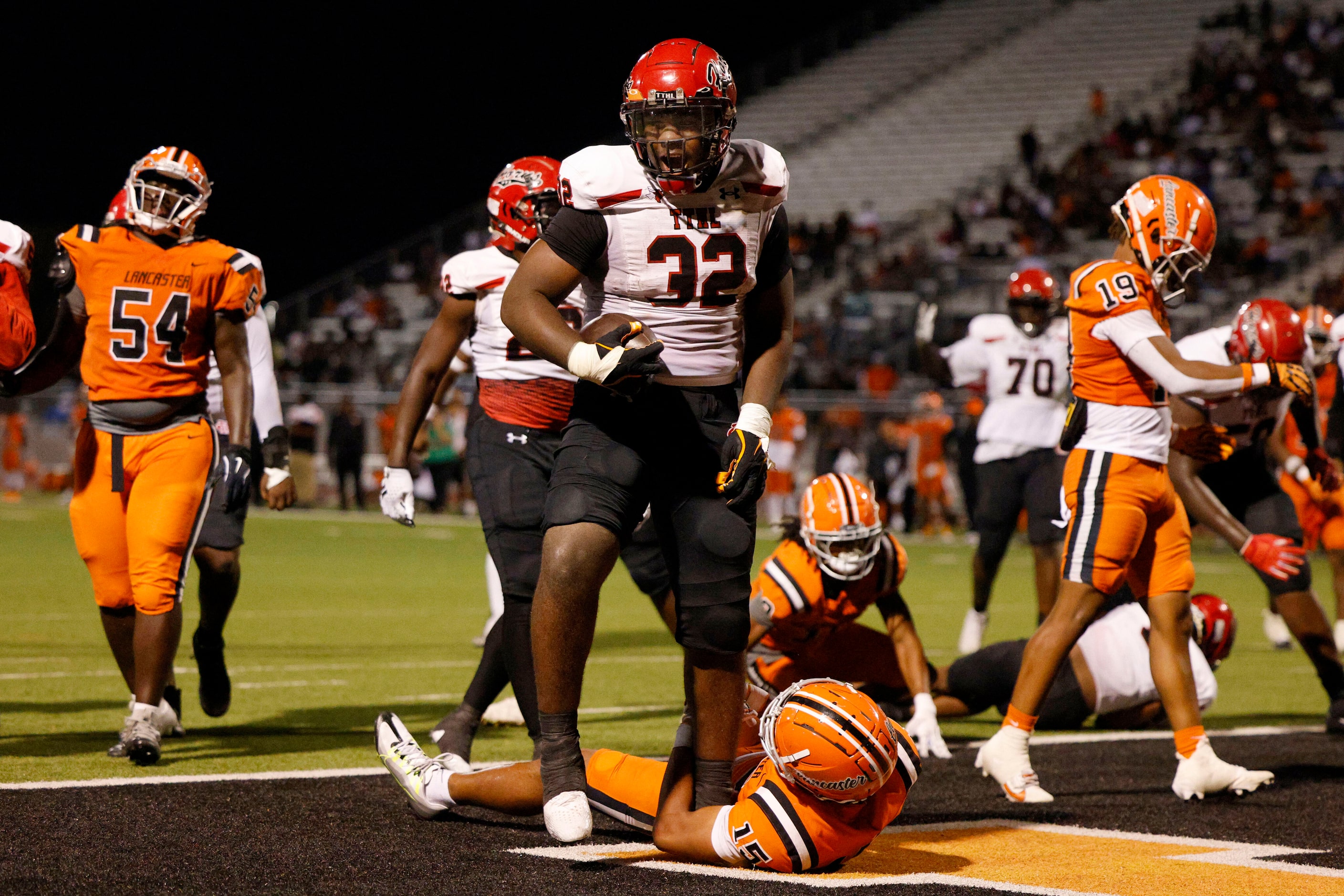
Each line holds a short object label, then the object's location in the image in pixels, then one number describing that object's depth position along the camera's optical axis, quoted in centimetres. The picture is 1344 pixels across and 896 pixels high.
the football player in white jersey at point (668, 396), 772
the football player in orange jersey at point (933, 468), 4037
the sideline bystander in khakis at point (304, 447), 4691
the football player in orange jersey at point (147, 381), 1062
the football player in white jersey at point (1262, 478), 1179
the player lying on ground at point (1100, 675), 1302
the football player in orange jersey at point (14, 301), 1055
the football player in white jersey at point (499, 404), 1001
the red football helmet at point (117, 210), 1144
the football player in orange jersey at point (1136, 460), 1006
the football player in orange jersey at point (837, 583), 1200
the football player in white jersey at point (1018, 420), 1766
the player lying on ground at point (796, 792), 753
